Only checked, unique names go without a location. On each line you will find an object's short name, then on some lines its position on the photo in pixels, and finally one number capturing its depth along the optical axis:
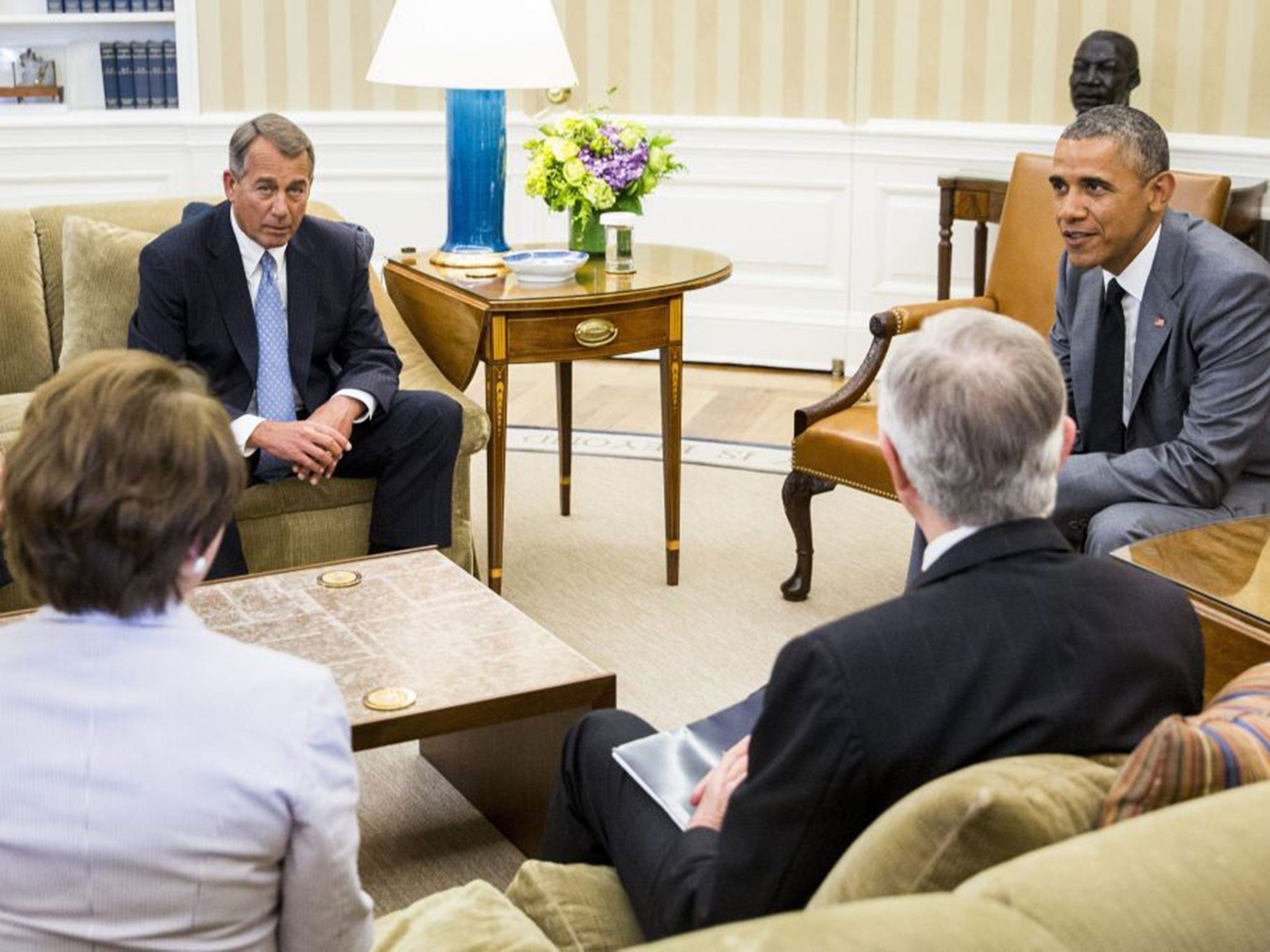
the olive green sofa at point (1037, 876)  1.11
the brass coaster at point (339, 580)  3.06
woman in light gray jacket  1.41
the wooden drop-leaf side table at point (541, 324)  3.87
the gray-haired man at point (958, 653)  1.54
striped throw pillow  1.39
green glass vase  4.38
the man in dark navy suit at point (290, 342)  3.60
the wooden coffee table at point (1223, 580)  2.54
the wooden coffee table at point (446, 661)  2.61
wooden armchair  3.79
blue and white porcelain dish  3.97
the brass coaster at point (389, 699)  2.55
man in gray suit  3.21
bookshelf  6.28
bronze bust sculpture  5.37
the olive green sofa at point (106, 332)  3.71
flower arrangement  4.19
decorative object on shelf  6.30
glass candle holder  4.13
